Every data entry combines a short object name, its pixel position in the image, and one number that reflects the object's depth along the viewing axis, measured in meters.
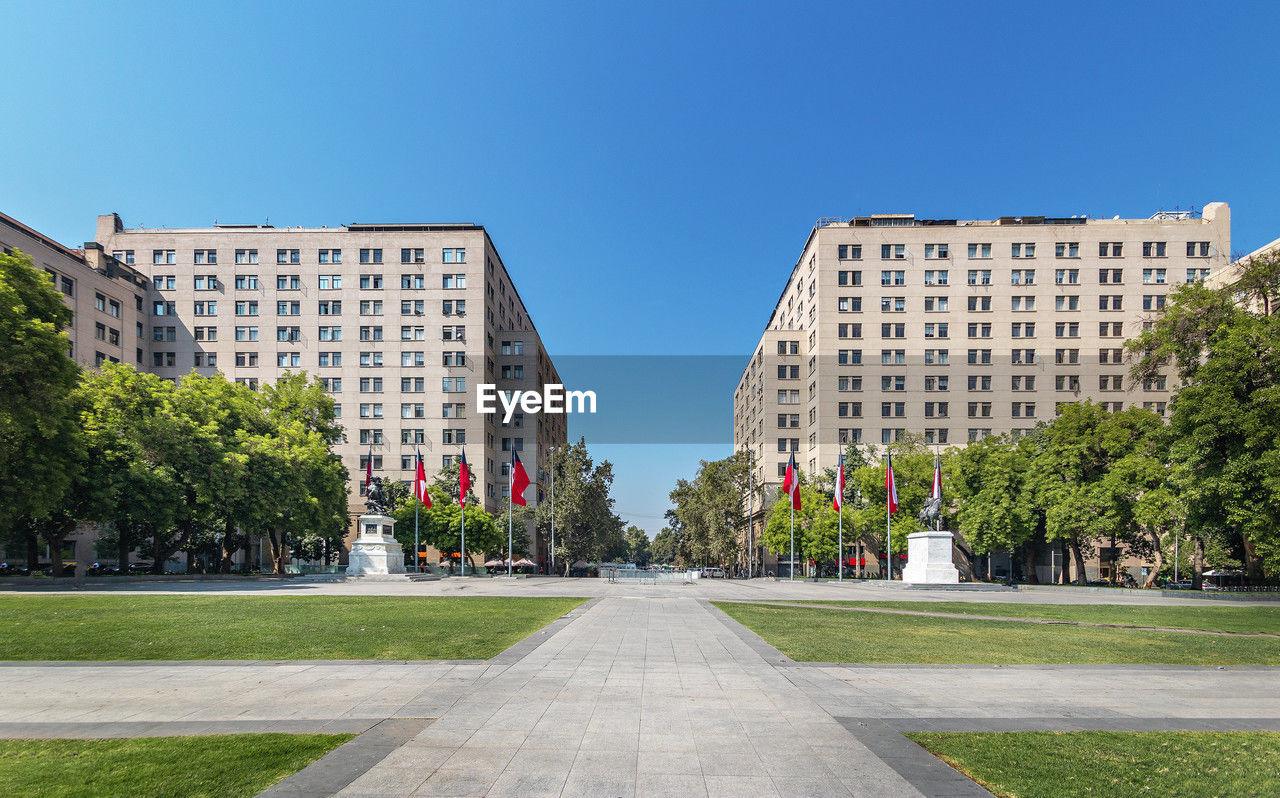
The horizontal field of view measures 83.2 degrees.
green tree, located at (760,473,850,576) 71.06
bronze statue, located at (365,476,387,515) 55.44
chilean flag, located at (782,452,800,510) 57.02
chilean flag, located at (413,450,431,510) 59.00
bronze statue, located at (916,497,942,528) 48.66
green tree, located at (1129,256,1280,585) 34.19
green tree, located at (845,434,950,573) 68.00
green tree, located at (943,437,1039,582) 56.91
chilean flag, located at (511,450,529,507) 58.31
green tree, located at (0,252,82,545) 33.38
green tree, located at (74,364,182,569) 43.03
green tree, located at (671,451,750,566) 88.31
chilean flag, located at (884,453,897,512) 54.44
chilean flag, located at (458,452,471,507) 57.96
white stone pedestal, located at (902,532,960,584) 48.53
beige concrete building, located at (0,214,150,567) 66.14
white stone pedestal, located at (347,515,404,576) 53.41
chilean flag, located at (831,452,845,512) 56.84
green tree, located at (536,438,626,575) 85.25
